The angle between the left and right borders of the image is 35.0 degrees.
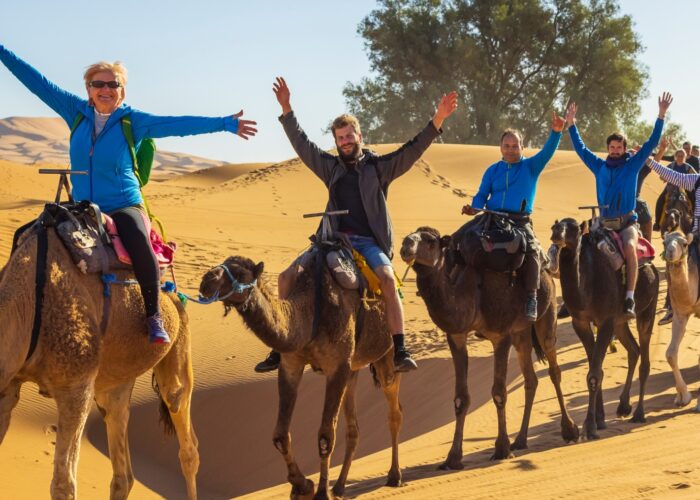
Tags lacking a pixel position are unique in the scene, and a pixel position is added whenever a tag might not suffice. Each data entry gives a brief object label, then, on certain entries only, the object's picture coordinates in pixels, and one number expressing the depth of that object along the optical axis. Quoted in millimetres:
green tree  58500
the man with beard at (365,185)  8734
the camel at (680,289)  12180
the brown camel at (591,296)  10812
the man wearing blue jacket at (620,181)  11586
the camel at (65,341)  6531
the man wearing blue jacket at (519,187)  10320
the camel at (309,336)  7230
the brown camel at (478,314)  9414
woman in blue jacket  7422
